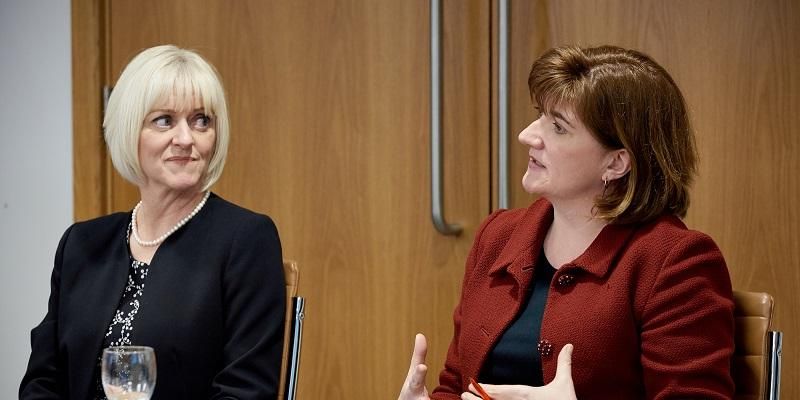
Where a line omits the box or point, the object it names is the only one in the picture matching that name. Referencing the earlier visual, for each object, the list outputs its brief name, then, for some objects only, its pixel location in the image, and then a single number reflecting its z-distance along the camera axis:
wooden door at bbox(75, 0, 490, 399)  6.16
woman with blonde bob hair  4.28
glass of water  3.17
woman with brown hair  3.53
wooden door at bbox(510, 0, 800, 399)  5.27
